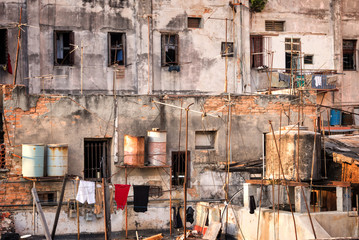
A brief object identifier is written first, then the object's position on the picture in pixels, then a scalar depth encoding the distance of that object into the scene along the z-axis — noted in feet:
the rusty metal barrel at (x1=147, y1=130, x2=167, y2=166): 65.72
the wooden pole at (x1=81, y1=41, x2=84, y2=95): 84.33
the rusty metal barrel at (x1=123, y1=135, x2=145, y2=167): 64.95
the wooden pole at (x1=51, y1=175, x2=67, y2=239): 56.24
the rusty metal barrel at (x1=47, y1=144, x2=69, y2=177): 63.16
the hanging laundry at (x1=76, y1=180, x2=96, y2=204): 60.49
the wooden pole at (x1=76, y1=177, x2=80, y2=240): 58.85
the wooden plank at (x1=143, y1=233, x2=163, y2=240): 59.00
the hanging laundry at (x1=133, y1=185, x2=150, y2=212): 63.46
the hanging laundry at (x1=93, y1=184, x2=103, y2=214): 63.16
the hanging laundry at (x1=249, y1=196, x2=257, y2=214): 54.80
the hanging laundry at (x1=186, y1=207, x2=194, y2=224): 65.04
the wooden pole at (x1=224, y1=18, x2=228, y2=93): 85.15
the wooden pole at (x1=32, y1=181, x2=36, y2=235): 62.77
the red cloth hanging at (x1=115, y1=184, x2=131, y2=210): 61.72
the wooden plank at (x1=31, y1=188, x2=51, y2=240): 53.31
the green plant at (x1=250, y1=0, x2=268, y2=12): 92.89
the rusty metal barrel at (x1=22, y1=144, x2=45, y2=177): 62.34
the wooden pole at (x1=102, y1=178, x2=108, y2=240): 49.17
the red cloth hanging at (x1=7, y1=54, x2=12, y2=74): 80.89
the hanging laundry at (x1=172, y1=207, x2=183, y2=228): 65.10
